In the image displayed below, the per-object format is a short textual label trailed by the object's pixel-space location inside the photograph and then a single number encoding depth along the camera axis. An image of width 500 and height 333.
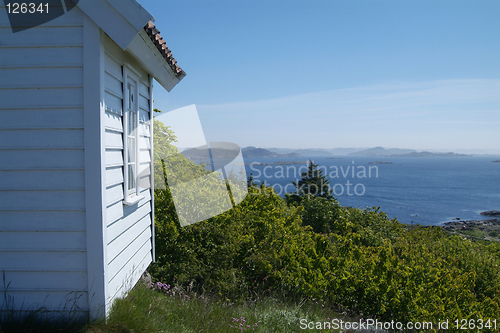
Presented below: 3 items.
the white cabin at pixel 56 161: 3.02
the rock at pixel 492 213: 73.87
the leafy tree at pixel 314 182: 27.91
